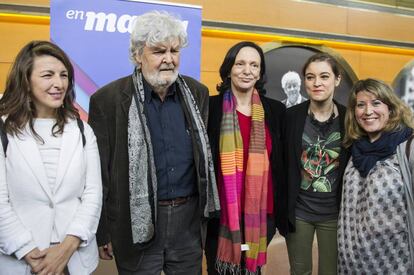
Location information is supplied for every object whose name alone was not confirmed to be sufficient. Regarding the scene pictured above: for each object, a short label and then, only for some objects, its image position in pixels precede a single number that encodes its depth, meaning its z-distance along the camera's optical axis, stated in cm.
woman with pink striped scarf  185
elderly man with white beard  155
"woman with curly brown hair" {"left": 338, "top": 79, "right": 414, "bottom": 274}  167
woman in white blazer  133
